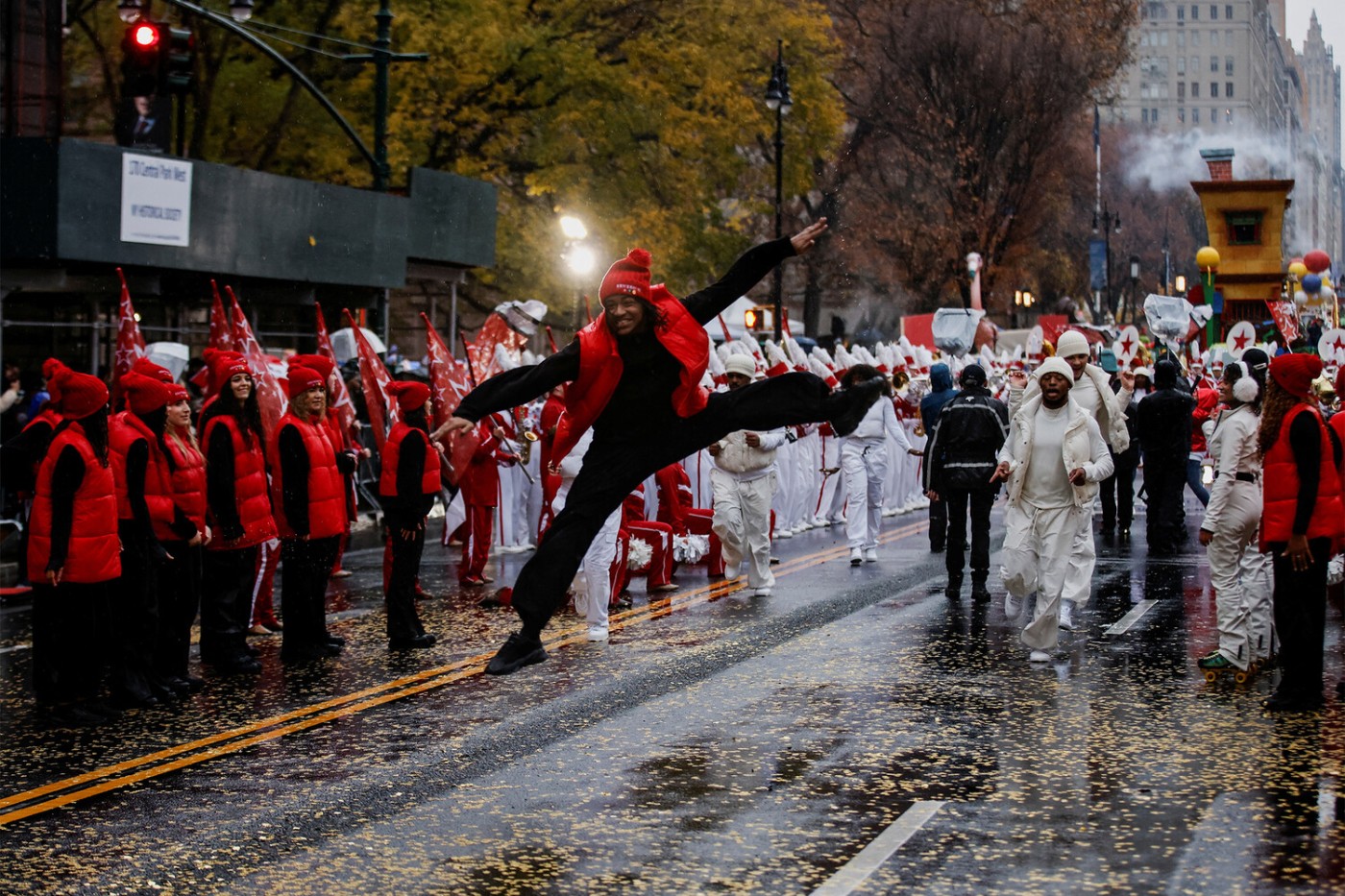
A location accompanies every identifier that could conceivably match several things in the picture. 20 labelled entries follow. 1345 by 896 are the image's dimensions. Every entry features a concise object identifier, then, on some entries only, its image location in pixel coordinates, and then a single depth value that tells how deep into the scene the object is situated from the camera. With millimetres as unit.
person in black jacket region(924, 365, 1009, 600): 14023
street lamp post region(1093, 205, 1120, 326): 63875
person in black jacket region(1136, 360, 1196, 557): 18047
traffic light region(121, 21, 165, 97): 18766
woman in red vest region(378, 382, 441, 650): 11789
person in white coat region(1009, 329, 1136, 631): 11516
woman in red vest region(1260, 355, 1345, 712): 9352
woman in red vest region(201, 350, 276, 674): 11047
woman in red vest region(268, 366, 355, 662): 11336
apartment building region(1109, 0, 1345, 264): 179375
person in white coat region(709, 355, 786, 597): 14578
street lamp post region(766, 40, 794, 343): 31028
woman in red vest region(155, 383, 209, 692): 10312
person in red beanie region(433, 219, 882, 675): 7980
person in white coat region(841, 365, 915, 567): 16781
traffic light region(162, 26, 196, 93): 19250
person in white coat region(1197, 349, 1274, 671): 10328
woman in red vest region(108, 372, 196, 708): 9812
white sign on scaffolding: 23188
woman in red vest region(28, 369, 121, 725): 9305
